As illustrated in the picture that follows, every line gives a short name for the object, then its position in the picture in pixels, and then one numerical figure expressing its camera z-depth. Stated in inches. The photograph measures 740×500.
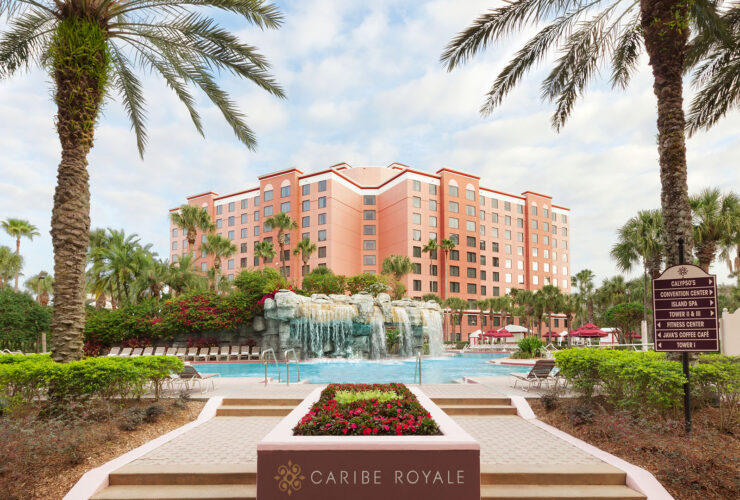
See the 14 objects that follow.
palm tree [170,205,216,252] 1753.2
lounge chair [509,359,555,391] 469.3
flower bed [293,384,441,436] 199.3
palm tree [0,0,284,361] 343.0
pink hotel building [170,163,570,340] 2510.1
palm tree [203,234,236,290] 1891.0
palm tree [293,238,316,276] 2273.6
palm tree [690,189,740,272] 885.2
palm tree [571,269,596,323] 2407.7
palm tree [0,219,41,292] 2145.7
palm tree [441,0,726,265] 348.5
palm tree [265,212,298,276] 2092.8
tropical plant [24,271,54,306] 2636.3
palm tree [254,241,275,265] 2139.3
